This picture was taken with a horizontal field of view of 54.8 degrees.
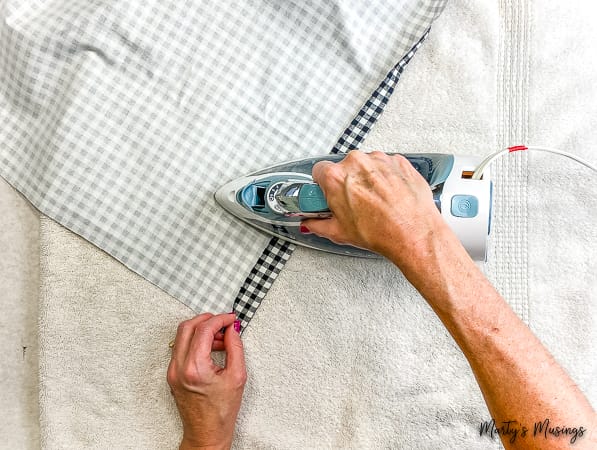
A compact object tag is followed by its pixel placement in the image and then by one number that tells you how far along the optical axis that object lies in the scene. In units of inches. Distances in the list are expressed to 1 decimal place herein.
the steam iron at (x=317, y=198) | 31.2
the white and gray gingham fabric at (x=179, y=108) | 36.4
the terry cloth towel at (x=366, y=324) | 37.5
